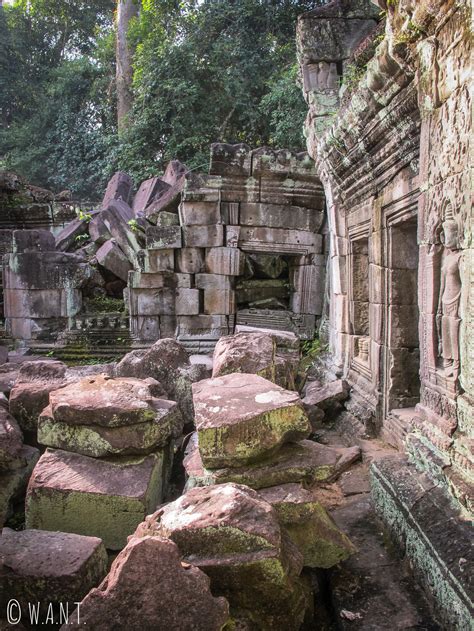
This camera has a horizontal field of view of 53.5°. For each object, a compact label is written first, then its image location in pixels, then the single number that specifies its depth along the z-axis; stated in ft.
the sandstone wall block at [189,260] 27.78
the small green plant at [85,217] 33.24
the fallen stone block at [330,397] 17.80
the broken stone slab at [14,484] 11.35
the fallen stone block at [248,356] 13.64
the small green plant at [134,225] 27.61
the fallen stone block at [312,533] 7.89
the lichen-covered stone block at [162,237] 27.35
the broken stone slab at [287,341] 19.89
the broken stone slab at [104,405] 10.80
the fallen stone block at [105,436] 10.91
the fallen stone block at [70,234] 32.14
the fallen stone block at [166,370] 16.06
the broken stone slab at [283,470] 9.12
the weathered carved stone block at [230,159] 26.45
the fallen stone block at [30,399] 13.73
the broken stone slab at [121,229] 28.76
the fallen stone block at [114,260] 29.73
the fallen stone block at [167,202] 27.91
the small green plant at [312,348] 25.57
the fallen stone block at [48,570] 7.09
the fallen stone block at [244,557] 6.47
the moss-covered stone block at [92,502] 10.05
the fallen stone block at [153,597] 5.53
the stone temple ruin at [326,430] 6.64
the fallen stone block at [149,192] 31.58
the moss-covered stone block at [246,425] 9.04
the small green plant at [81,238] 32.68
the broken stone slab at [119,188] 35.02
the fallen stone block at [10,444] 11.37
